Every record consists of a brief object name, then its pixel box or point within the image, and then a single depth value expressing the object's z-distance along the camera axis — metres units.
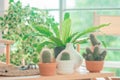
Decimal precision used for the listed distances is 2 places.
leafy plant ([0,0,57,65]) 3.83
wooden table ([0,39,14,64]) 2.73
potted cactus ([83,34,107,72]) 1.70
